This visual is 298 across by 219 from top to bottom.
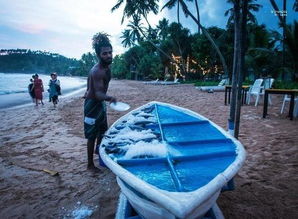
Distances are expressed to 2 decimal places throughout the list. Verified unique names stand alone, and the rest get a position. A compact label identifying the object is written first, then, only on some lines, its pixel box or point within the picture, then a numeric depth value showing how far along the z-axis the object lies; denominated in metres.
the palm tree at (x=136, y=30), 30.94
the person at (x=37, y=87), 11.21
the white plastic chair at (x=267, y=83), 9.58
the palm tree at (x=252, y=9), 22.09
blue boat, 1.55
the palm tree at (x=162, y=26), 40.05
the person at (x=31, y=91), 12.03
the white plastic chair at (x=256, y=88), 8.62
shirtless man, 3.17
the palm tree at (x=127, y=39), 37.45
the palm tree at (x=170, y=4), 22.95
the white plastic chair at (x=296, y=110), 6.35
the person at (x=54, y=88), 10.39
